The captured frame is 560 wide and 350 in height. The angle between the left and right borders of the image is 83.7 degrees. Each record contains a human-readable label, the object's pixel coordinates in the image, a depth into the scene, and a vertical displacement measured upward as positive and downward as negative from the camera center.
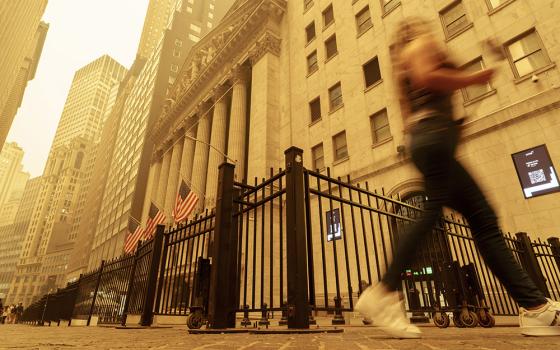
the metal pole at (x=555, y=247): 7.32 +1.23
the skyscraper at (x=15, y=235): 128.00 +31.53
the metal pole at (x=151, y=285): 5.88 +0.42
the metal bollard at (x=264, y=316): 3.46 -0.12
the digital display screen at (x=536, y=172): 9.48 +3.82
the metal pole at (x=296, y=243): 3.01 +0.62
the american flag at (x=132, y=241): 17.81 +3.92
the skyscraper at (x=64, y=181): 101.06 +45.73
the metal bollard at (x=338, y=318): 3.67 -0.16
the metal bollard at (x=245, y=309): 3.50 -0.01
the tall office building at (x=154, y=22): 113.40 +101.84
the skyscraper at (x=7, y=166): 184.74 +80.89
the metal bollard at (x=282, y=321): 4.63 -0.19
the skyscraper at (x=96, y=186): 73.34 +31.14
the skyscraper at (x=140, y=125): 50.81 +33.70
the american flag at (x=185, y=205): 15.86 +4.96
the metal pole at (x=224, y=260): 3.58 +0.54
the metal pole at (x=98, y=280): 9.20 +0.81
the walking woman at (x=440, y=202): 2.28 +0.75
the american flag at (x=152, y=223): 16.95 +4.59
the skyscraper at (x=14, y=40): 37.03 +40.38
